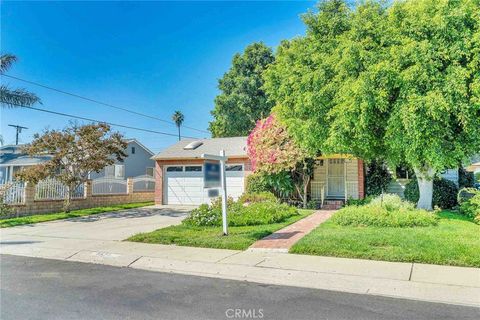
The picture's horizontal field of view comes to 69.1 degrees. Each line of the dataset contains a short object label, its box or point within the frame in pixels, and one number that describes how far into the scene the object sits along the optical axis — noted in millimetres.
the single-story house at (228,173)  18203
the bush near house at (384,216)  10594
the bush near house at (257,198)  16172
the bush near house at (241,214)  11859
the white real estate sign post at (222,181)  9484
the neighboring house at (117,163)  26875
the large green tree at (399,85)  11078
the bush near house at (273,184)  17438
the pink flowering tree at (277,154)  16547
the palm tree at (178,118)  53031
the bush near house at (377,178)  18156
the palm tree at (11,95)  18922
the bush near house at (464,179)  17812
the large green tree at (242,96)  31500
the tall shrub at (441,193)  15594
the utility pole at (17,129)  43275
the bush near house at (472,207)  11461
